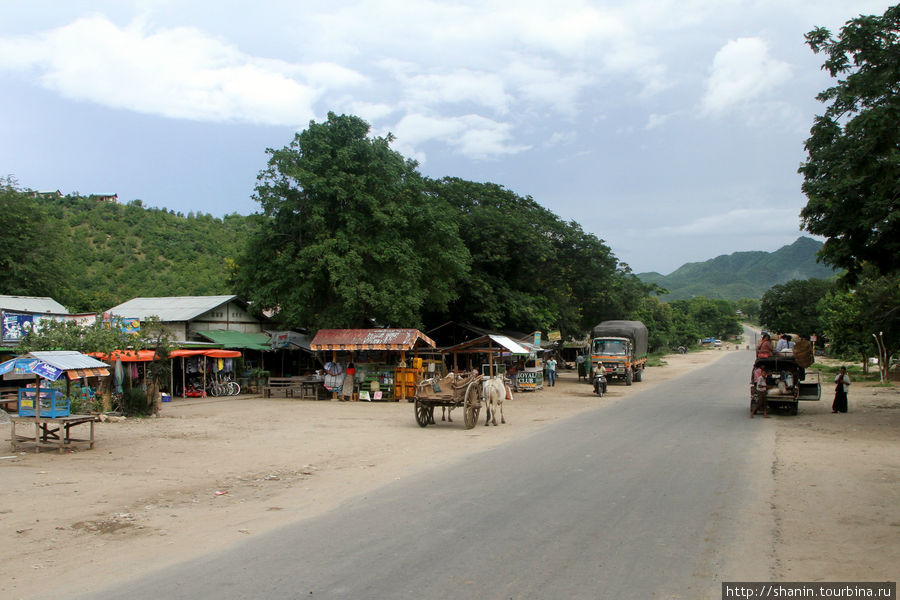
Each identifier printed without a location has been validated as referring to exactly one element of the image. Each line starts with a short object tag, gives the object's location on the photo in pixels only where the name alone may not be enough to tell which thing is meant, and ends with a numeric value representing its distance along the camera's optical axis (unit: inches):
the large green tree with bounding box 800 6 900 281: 581.6
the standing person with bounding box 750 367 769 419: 761.0
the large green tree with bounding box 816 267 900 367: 1228.5
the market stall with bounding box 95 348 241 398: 1106.7
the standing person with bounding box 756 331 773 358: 805.5
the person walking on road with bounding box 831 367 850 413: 809.5
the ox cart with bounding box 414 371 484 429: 683.4
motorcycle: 1109.1
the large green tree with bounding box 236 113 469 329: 1098.7
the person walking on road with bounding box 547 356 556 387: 1407.5
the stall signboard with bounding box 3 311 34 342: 825.5
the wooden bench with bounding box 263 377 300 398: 1141.2
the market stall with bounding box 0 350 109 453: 509.7
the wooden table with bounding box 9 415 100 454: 513.7
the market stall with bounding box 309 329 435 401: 1021.2
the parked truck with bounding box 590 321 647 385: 1368.1
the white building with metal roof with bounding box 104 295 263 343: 1252.5
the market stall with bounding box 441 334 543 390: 1083.4
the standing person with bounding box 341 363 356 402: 1055.6
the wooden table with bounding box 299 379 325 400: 1101.7
